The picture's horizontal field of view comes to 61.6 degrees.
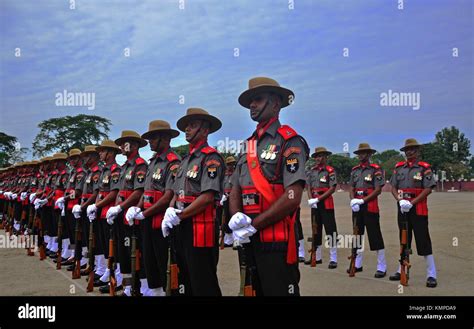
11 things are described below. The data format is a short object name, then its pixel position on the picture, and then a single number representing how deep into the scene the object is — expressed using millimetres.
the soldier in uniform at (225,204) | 12140
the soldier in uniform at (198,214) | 4699
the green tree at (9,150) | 47747
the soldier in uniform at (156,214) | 5758
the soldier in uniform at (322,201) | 9492
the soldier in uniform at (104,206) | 7633
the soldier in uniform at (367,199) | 8453
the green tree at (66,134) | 45719
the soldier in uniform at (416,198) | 7496
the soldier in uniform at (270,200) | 3646
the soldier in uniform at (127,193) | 6621
